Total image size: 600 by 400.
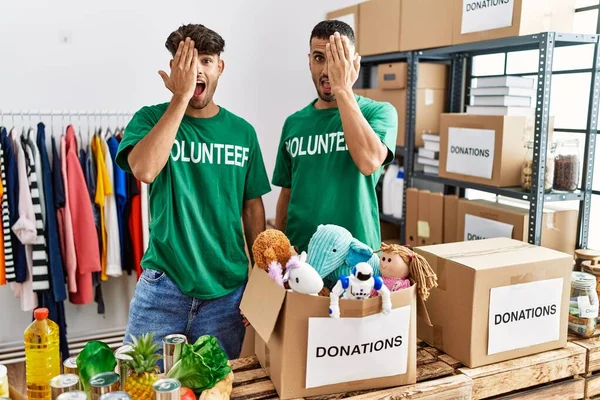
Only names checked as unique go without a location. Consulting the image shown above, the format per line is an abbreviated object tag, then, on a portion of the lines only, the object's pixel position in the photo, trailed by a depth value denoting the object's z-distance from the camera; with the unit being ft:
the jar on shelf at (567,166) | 7.48
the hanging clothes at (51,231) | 9.64
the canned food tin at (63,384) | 3.39
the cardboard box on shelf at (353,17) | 11.46
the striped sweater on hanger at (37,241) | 9.53
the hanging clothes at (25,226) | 9.37
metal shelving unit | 7.04
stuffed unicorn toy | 3.83
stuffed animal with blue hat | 4.23
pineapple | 3.68
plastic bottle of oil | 3.81
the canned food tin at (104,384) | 3.44
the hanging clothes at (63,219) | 9.73
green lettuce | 3.75
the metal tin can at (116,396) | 3.25
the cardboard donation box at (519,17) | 7.36
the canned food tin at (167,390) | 3.34
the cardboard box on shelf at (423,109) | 10.16
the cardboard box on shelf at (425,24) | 8.90
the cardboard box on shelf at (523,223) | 7.54
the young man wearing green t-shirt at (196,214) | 5.22
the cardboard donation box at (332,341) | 3.84
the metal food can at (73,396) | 3.28
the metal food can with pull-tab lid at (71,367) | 3.72
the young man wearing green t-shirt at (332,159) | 5.10
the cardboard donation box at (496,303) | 4.57
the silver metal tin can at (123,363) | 3.77
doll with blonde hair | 4.19
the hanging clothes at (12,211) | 9.43
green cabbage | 3.65
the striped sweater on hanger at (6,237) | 9.38
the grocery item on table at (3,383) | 3.57
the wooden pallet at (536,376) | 4.55
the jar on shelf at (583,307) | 5.40
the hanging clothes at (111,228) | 10.15
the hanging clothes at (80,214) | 9.89
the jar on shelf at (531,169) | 7.40
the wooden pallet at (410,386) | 4.07
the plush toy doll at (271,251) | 4.17
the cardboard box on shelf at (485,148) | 7.76
